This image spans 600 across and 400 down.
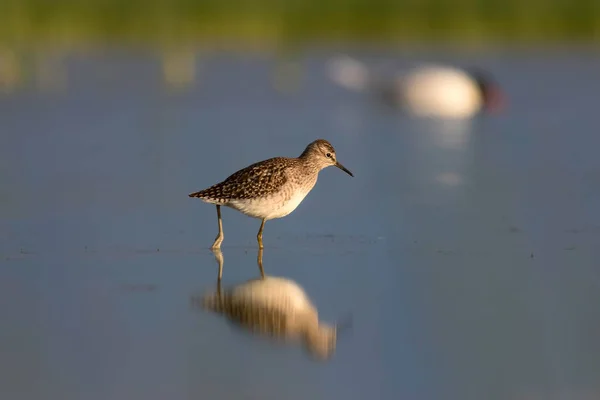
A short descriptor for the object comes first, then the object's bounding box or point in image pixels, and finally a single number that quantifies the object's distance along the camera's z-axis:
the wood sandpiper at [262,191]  18.03
